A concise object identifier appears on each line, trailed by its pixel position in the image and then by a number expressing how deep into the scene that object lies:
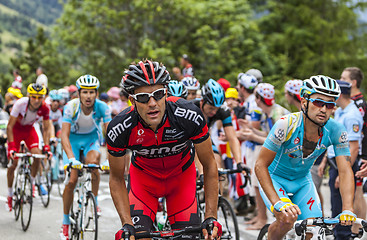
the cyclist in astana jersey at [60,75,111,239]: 6.59
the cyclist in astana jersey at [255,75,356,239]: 4.45
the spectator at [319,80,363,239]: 6.48
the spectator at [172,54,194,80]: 14.41
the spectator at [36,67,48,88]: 14.73
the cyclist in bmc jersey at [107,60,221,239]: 3.77
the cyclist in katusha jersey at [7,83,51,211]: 8.47
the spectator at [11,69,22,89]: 16.64
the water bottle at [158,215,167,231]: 6.15
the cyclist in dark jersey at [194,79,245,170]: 6.33
